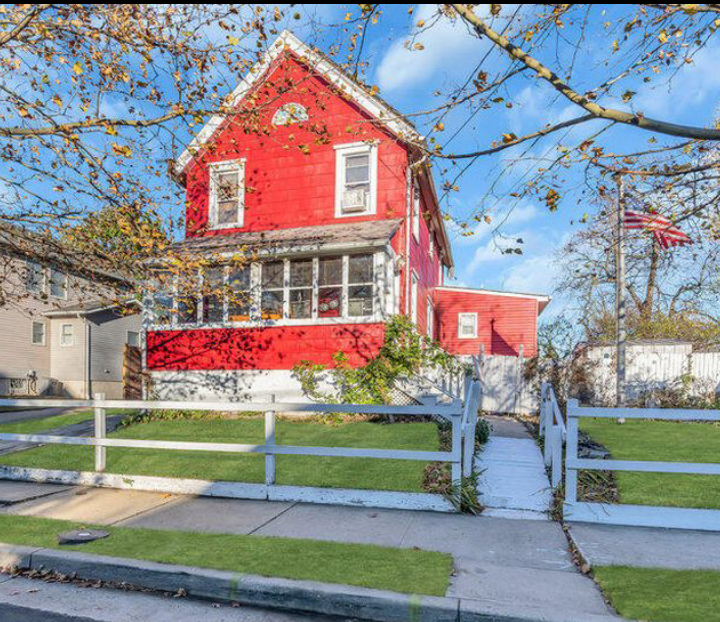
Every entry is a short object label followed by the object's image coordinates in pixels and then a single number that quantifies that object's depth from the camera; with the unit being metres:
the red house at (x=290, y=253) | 12.44
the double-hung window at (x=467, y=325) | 21.98
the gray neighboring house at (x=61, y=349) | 22.72
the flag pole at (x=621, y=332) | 12.13
